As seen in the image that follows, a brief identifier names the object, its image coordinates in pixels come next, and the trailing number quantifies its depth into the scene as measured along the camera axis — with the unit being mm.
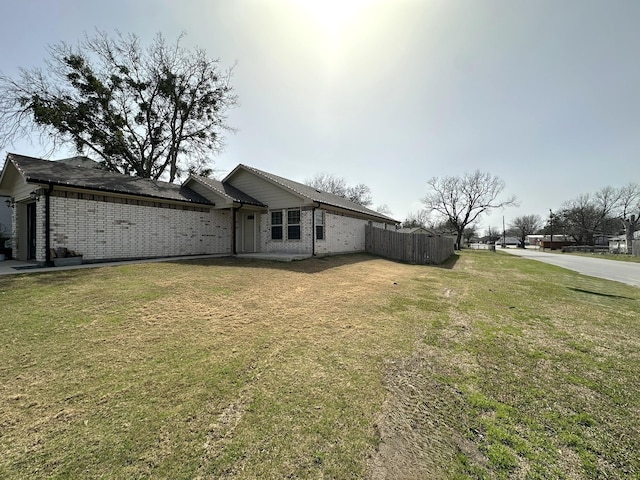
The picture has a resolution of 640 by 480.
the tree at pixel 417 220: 61544
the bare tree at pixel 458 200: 39625
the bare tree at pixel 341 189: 43750
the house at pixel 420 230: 31241
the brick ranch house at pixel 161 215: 9758
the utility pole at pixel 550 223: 58712
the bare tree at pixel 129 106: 17797
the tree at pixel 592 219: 53344
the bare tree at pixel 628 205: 46300
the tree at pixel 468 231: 59784
